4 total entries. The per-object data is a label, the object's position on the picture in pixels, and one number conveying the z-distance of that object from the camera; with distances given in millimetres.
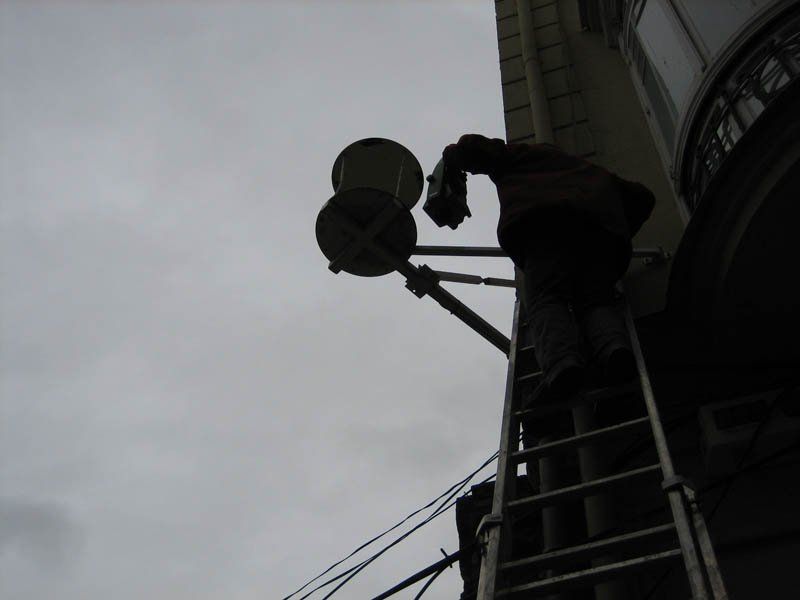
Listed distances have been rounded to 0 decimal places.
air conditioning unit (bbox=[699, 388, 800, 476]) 3586
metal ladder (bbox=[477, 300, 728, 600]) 2213
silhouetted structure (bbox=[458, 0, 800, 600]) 3461
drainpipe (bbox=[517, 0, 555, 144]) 6375
